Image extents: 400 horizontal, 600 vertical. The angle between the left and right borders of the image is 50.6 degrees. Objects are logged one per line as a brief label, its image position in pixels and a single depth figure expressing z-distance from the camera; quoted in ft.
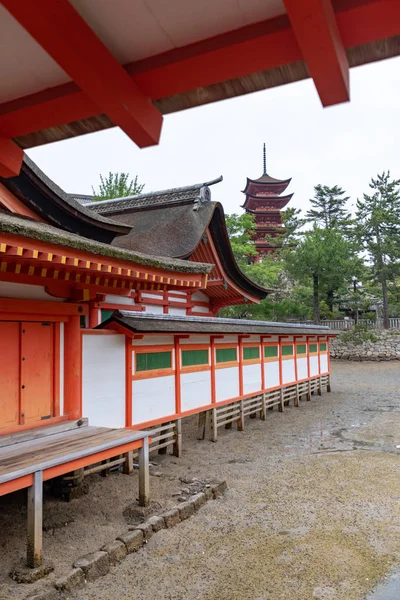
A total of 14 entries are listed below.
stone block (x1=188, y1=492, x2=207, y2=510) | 17.92
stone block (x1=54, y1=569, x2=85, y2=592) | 11.83
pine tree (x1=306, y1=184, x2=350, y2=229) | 133.49
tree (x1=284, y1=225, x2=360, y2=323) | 83.76
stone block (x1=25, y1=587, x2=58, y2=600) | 11.08
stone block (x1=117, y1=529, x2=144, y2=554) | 14.23
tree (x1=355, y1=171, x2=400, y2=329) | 94.38
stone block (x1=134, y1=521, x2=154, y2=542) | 15.10
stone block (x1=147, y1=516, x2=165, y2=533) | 15.70
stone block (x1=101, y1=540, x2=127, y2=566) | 13.53
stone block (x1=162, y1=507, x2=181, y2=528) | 16.25
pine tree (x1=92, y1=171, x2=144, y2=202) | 76.33
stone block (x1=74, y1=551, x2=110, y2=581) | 12.66
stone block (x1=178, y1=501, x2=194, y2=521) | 16.99
